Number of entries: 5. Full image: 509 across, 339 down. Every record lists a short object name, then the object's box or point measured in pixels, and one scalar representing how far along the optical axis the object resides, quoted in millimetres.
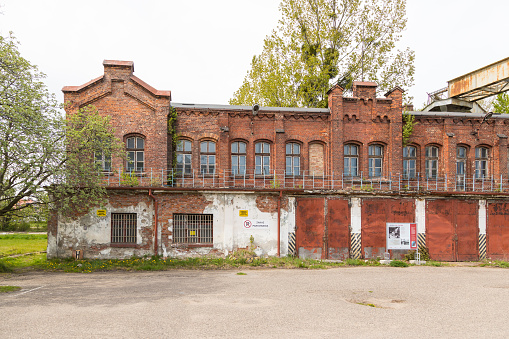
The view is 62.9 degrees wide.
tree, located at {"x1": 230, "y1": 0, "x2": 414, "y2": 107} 27550
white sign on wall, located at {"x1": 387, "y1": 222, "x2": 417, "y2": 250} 18938
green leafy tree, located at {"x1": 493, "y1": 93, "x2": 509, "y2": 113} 33750
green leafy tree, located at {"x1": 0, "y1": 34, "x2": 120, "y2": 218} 13766
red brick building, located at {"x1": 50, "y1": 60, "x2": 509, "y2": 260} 18266
